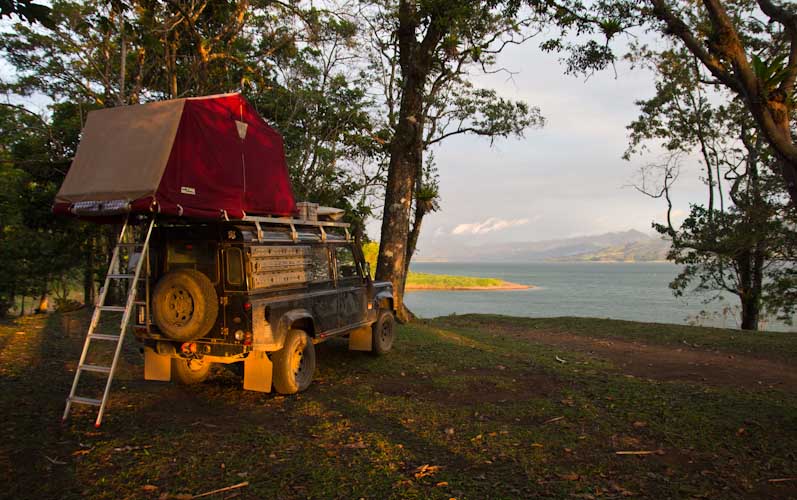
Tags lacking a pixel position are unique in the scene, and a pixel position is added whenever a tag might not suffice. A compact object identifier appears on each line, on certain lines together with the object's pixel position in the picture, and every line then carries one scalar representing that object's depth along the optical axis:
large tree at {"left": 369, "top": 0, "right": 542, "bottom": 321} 12.50
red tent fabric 5.49
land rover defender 5.83
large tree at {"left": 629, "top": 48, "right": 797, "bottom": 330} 16.94
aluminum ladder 5.24
